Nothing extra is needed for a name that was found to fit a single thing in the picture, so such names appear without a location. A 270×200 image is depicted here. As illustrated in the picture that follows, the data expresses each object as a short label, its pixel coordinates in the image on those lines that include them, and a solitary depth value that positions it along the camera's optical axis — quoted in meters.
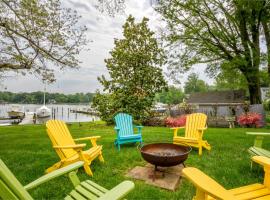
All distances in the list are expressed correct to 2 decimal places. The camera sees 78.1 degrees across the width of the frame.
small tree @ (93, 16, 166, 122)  11.72
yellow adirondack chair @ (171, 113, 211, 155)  4.31
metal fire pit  2.97
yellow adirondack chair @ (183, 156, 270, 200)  1.35
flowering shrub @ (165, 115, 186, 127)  9.72
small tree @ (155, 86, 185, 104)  46.76
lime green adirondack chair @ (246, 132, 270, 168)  3.06
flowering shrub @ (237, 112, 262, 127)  9.71
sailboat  26.73
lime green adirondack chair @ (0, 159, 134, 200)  1.06
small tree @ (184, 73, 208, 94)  49.80
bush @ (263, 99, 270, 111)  20.22
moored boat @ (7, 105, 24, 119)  25.79
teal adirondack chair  4.73
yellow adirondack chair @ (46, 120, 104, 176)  3.20
